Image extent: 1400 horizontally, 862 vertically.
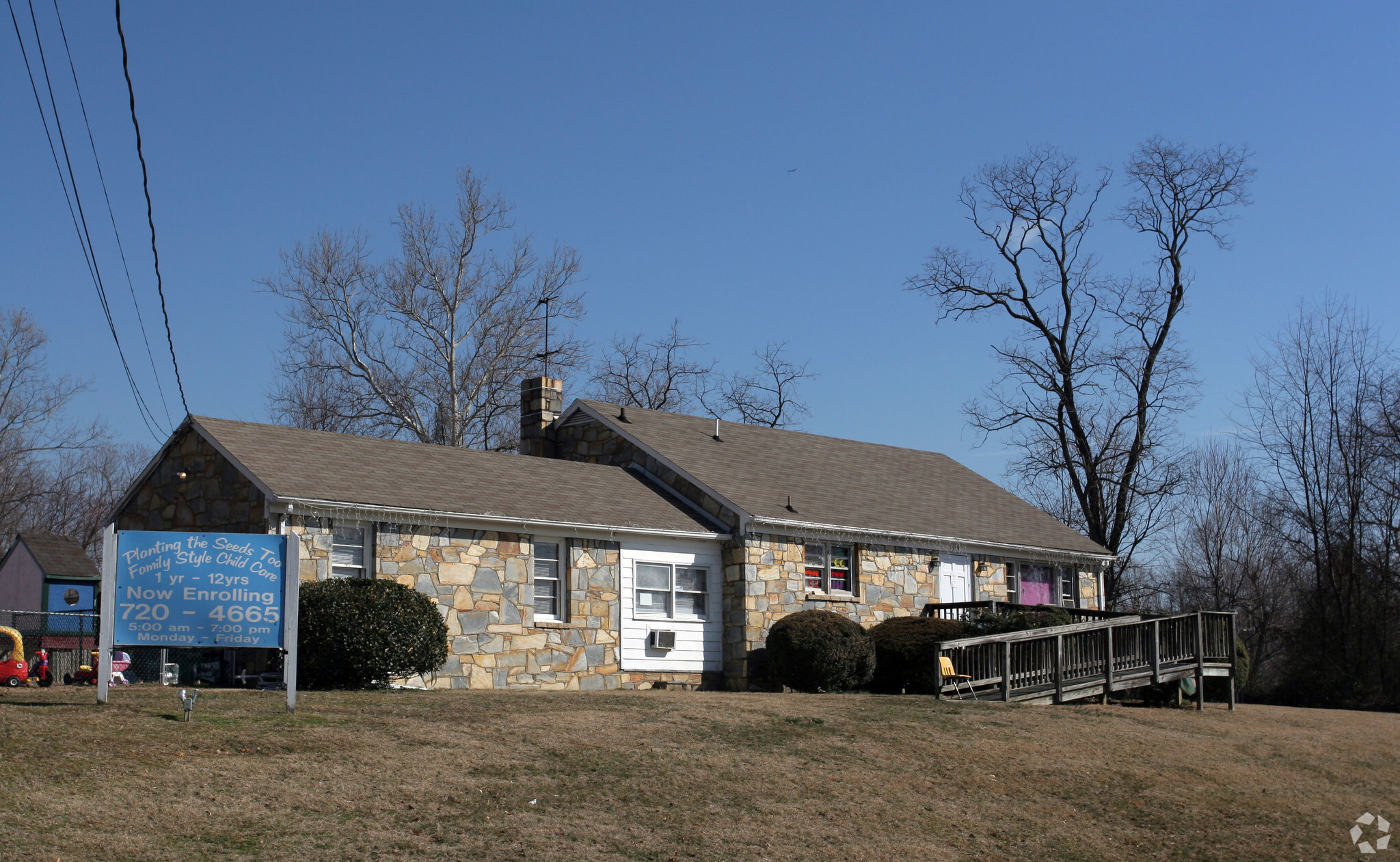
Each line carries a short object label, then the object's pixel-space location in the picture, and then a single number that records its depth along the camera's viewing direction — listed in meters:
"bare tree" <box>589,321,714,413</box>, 42.78
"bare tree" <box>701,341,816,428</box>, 43.62
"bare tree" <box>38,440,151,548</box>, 47.41
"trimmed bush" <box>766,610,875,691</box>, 20.28
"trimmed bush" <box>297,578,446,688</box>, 15.59
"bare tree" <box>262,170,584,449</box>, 36.41
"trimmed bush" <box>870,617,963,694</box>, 20.94
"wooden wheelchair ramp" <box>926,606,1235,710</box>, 18.91
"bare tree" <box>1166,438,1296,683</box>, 40.78
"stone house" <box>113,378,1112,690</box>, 18.41
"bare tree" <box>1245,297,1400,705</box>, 33.34
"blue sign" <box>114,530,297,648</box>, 11.97
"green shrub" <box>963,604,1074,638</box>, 21.33
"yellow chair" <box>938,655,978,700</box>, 18.48
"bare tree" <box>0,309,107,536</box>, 39.84
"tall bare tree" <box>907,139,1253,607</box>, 37.34
